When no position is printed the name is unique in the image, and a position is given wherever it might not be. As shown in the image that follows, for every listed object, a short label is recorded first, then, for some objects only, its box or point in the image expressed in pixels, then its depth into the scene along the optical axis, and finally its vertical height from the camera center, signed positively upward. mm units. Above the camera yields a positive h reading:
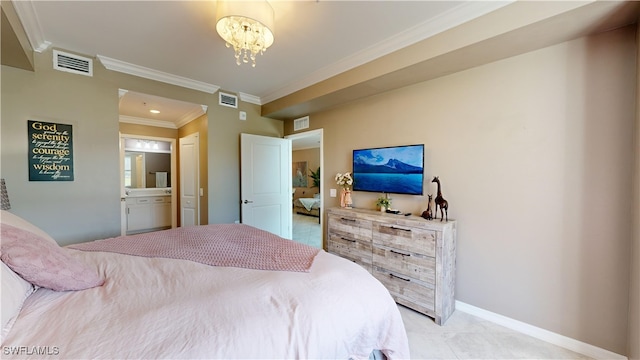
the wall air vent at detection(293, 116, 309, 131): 4016 +892
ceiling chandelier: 1652 +1106
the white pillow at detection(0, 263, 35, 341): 822 -446
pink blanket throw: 1466 -504
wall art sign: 2420 +254
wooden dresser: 2162 -783
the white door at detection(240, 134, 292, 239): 3852 -117
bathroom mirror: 5559 +296
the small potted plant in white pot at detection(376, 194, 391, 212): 2848 -328
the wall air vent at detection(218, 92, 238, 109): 3703 +1182
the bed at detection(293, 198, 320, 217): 7266 -965
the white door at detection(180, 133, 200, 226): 4059 -87
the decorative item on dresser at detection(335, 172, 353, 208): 3238 -150
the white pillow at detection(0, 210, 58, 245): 1242 -253
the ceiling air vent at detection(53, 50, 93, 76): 2514 +1201
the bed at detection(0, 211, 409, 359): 819 -534
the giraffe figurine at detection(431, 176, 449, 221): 2346 -263
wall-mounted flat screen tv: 2625 +79
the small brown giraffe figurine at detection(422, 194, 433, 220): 2423 -372
